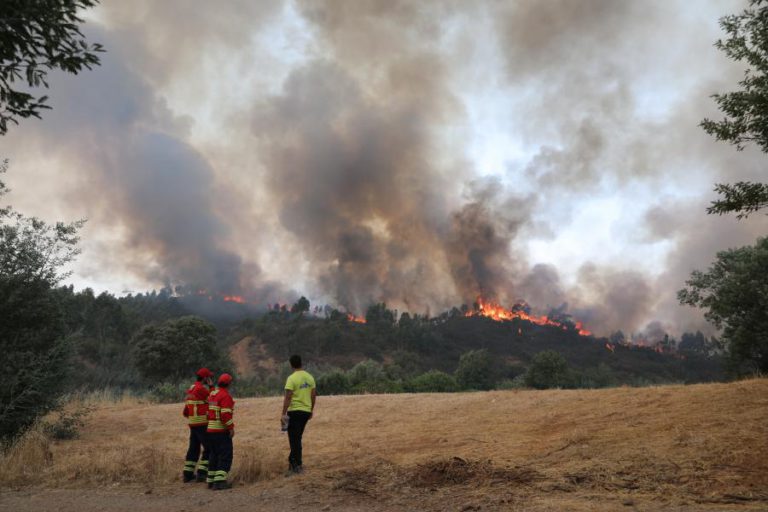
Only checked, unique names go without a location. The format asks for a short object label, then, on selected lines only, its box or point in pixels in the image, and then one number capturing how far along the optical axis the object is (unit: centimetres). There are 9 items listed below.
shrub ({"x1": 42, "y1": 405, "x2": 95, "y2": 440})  1648
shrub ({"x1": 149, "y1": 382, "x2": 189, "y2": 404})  3350
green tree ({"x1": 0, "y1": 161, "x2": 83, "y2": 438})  1395
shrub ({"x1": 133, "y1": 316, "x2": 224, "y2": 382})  5038
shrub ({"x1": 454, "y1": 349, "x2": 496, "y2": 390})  7789
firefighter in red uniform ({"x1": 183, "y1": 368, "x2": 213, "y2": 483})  1023
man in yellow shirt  1037
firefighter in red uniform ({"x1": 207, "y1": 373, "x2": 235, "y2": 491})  962
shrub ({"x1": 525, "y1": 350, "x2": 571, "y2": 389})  6359
